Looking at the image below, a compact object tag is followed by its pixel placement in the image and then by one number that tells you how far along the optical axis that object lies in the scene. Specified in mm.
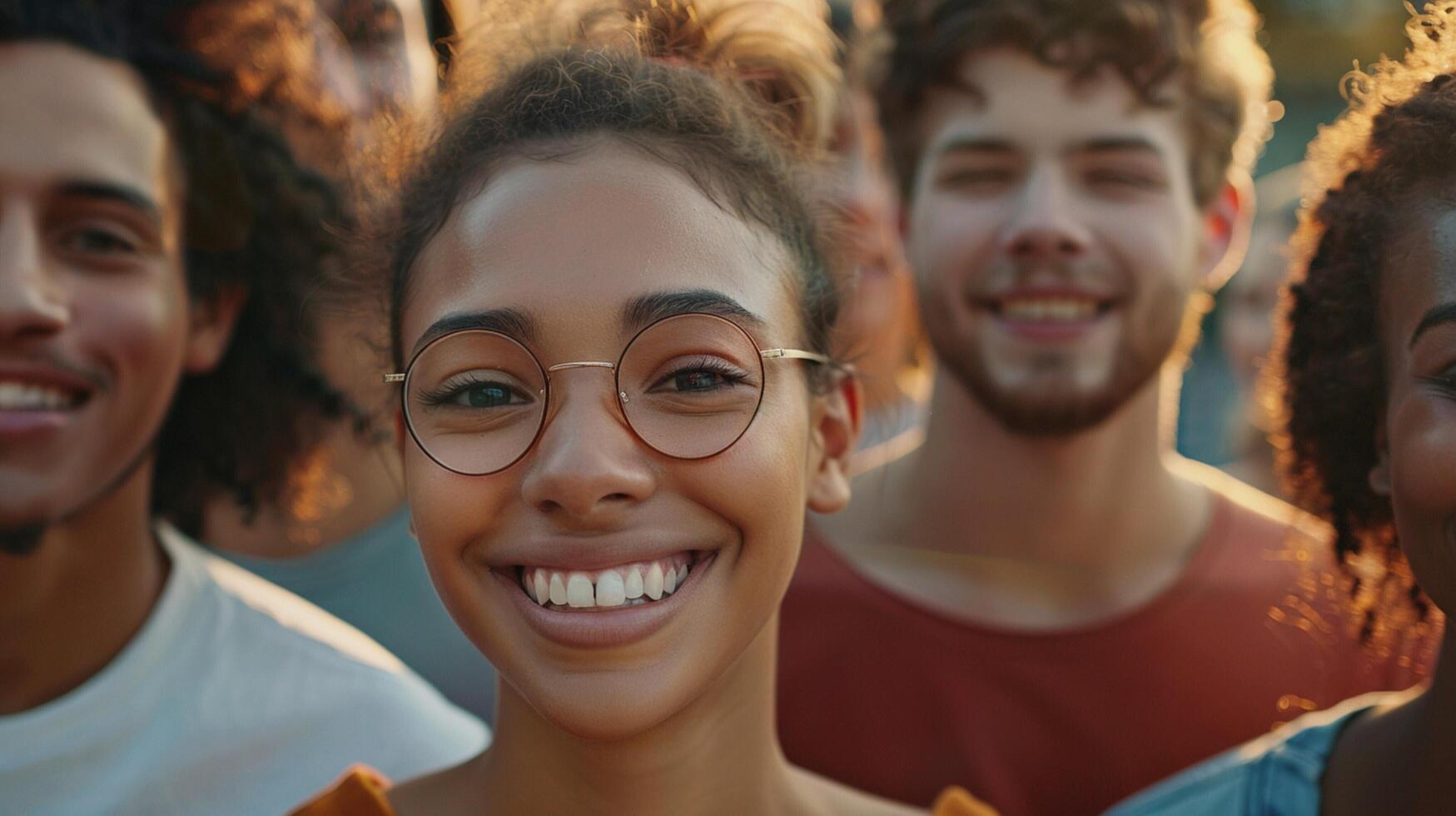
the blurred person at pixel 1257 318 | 5422
